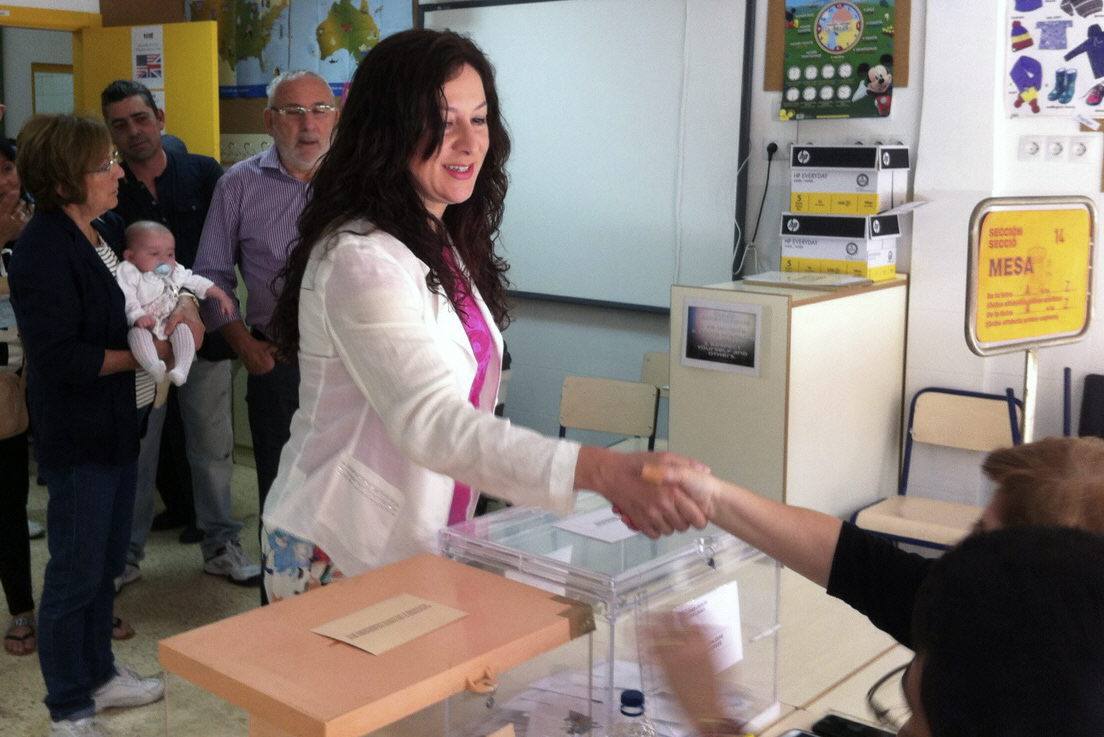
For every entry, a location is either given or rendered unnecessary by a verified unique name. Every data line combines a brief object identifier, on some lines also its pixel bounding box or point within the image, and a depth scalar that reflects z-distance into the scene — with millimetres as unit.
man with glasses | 3684
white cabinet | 3770
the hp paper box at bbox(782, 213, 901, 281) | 4062
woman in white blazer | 1463
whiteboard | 4613
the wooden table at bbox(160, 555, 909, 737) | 1079
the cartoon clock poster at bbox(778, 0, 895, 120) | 4203
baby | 3043
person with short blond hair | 1370
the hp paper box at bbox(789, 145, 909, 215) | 4031
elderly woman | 2854
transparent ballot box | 1366
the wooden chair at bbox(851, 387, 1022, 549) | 3844
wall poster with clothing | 3867
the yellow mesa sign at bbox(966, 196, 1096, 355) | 1800
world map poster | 5562
